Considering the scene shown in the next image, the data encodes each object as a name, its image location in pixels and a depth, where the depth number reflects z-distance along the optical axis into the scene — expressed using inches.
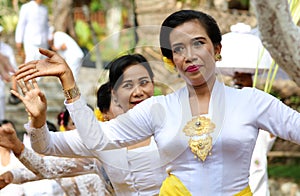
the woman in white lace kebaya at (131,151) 189.2
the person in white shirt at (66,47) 443.3
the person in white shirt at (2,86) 437.4
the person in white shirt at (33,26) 480.7
